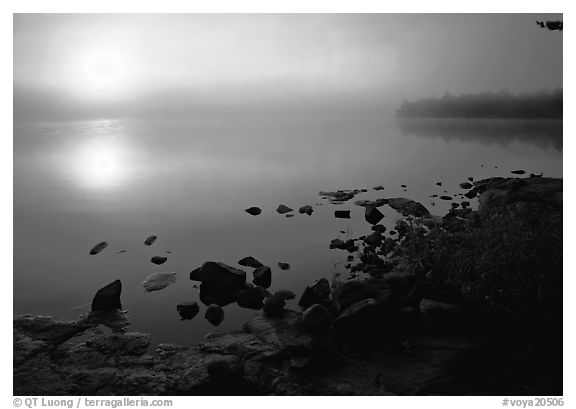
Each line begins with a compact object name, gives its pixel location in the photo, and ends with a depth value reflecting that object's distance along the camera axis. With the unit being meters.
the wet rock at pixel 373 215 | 15.98
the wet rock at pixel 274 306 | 8.98
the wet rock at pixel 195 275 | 10.95
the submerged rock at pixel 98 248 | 13.09
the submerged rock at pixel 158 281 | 10.57
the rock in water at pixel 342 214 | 16.84
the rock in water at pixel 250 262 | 11.93
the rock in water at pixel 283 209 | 17.84
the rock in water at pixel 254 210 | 17.59
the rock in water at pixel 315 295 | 9.41
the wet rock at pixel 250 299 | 9.57
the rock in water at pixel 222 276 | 10.02
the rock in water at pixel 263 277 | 10.73
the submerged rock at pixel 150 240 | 13.78
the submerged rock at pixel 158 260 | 12.13
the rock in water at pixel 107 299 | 9.37
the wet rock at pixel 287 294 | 9.70
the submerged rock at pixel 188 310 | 9.22
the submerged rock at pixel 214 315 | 9.01
